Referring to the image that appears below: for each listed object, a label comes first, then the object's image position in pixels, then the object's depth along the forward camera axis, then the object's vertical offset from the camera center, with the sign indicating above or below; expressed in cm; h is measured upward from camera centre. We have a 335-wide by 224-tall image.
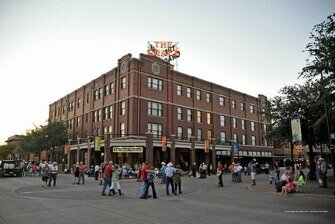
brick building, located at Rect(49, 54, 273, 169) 3866 +577
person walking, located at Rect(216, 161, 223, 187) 2261 -167
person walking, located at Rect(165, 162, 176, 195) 1686 -117
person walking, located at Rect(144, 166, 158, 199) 1479 -133
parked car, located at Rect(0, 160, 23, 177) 3467 -184
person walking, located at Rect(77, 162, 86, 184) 2375 -130
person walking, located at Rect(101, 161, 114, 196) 1627 -123
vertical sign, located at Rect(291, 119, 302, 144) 1762 +143
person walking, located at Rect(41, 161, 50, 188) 2081 -135
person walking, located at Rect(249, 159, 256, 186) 2322 -153
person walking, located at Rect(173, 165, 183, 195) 1711 -148
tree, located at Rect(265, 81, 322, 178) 2513 +380
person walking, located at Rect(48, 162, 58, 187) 2089 -130
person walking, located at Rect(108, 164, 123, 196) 1611 -153
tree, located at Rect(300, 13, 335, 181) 1525 +506
